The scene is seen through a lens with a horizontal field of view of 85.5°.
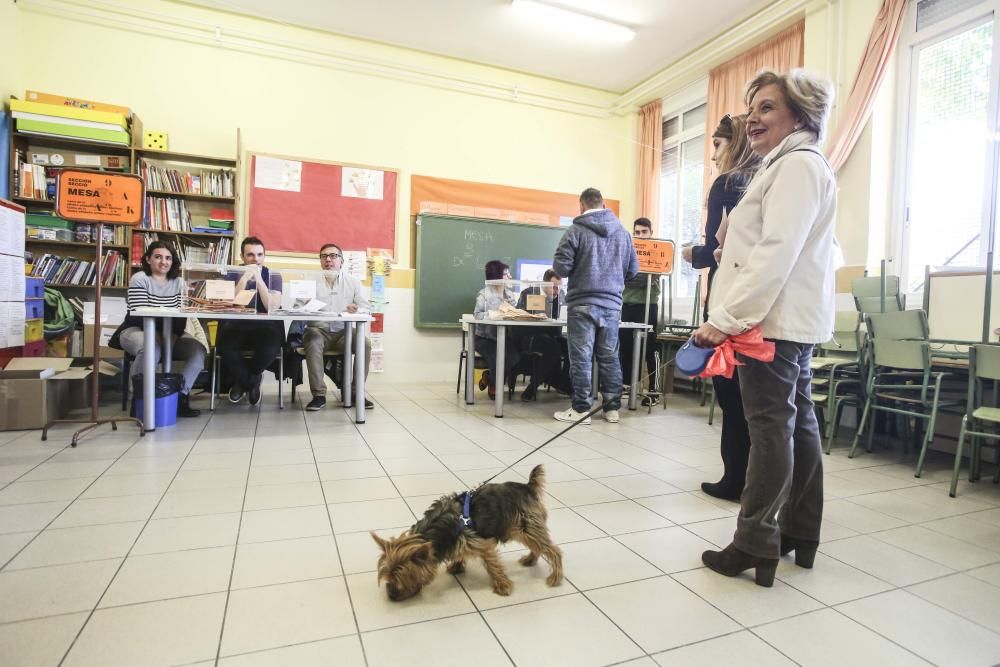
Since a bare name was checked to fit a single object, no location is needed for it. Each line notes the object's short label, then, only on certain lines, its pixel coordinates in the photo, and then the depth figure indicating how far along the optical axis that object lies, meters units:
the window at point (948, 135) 3.48
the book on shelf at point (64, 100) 4.25
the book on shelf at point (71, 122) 4.16
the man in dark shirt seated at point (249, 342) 3.86
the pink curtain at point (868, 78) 3.77
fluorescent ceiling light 4.71
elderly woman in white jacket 1.41
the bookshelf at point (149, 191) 4.30
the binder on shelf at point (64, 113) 4.16
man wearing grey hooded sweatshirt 3.73
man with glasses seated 3.98
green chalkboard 5.68
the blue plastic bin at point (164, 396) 3.28
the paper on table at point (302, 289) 3.53
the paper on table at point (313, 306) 3.55
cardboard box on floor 3.08
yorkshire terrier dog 1.35
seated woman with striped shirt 3.54
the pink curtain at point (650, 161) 6.15
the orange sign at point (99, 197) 2.92
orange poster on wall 5.71
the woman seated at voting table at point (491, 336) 4.50
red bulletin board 5.14
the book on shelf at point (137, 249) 4.53
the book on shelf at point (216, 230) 4.72
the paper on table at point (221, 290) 3.27
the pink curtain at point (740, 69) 4.56
